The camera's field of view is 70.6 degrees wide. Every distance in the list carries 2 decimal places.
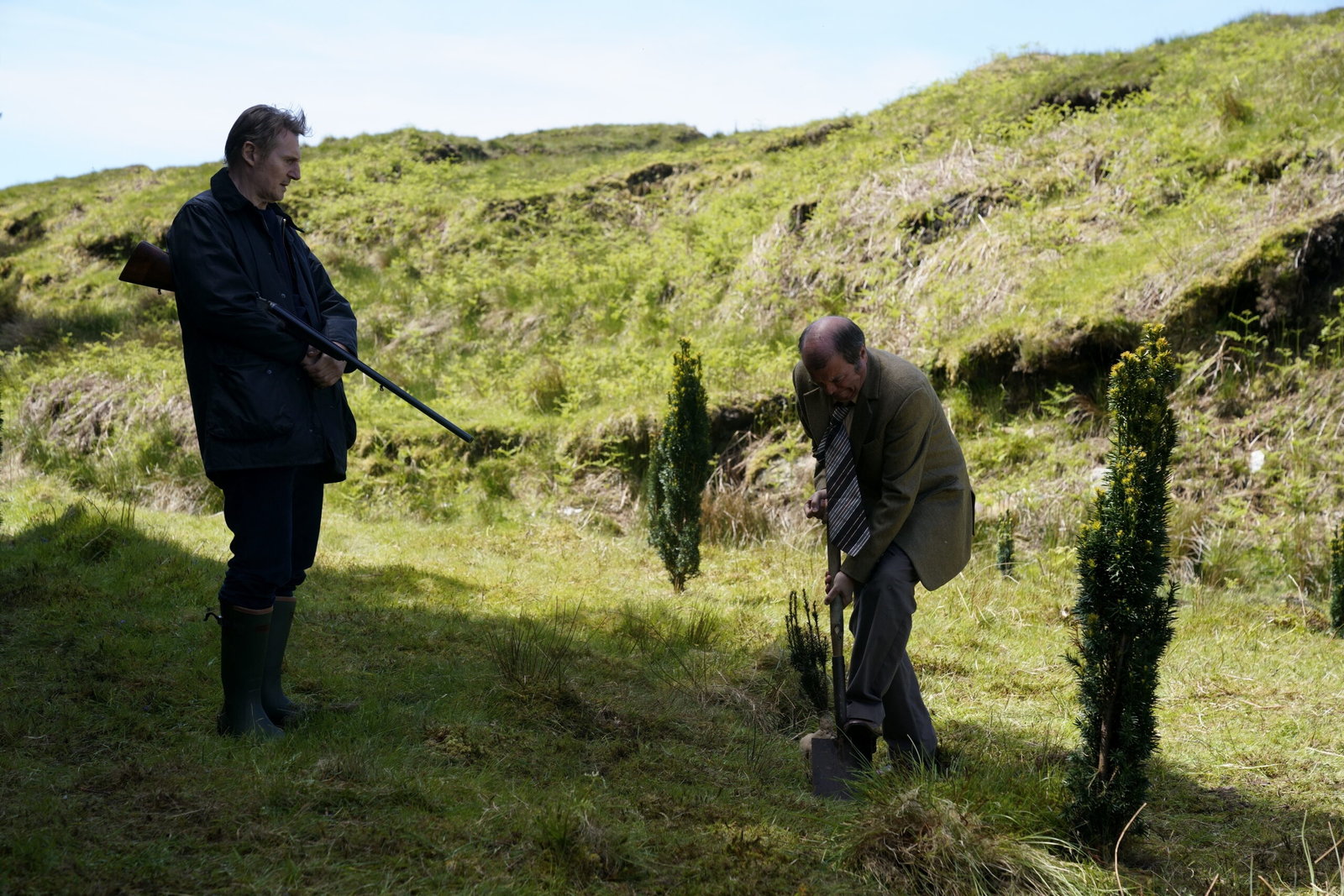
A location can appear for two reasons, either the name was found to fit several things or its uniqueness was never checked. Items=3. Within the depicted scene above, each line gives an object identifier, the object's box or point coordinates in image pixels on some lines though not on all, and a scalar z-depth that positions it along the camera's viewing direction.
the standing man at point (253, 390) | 3.53
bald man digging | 3.67
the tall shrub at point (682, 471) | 7.31
